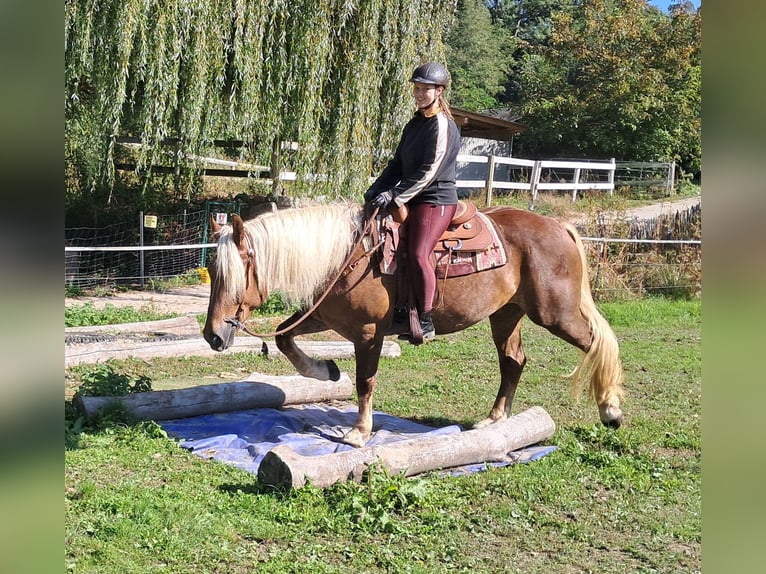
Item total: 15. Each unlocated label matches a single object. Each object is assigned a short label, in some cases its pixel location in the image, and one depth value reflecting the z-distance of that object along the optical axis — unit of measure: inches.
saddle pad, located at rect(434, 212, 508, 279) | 223.9
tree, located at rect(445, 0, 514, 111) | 1572.3
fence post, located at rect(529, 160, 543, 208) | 773.9
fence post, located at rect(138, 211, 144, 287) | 496.6
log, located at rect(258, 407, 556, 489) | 180.5
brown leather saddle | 218.8
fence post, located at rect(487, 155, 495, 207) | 635.4
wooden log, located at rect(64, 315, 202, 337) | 350.3
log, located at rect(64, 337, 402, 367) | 309.1
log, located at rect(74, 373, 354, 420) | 233.1
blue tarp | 216.2
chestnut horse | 205.0
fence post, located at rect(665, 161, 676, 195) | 1002.7
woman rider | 207.9
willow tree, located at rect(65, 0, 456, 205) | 374.0
